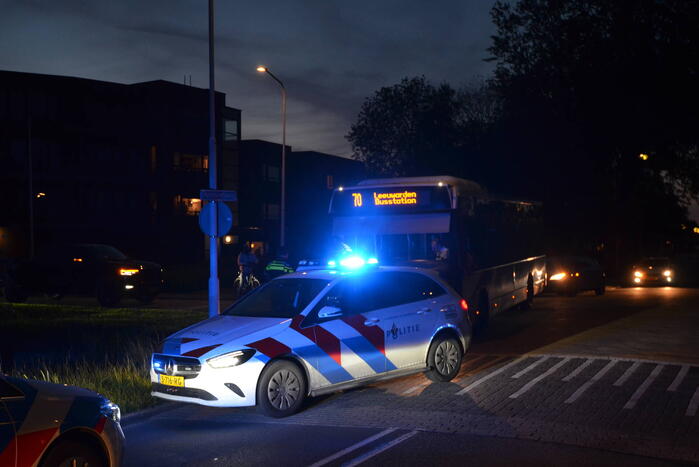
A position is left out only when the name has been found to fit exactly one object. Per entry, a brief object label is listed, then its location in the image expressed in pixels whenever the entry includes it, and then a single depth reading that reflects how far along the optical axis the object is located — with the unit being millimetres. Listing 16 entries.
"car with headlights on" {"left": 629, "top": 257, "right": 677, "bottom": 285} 37812
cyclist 26484
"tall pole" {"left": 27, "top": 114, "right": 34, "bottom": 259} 44250
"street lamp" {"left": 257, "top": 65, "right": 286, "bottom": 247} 35194
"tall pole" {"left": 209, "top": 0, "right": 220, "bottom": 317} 14820
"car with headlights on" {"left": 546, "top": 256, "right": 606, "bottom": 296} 27906
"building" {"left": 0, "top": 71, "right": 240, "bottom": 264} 51062
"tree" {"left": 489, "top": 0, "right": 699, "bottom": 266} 36438
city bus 14688
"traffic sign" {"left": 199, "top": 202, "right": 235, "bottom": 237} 14703
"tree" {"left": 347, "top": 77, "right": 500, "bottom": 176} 54938
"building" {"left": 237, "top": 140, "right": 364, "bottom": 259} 68250
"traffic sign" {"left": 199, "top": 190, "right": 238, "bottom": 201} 14221
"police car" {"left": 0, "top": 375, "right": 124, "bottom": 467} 4674
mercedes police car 8508
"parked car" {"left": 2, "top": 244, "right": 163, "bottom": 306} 23453
